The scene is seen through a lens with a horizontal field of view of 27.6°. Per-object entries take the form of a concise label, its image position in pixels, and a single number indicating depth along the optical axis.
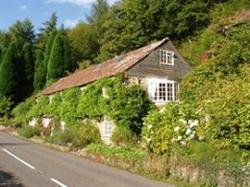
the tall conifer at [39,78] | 81.56
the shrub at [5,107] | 76.81
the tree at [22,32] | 104.19
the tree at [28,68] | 83.88
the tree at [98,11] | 100.55
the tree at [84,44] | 92.75
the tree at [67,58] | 77.17
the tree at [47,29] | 102.38
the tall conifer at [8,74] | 79.69
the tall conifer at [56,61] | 75.69
